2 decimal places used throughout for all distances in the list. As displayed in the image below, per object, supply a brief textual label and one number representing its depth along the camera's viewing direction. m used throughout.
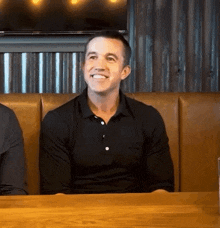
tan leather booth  2.02
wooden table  1.18
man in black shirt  1.82
